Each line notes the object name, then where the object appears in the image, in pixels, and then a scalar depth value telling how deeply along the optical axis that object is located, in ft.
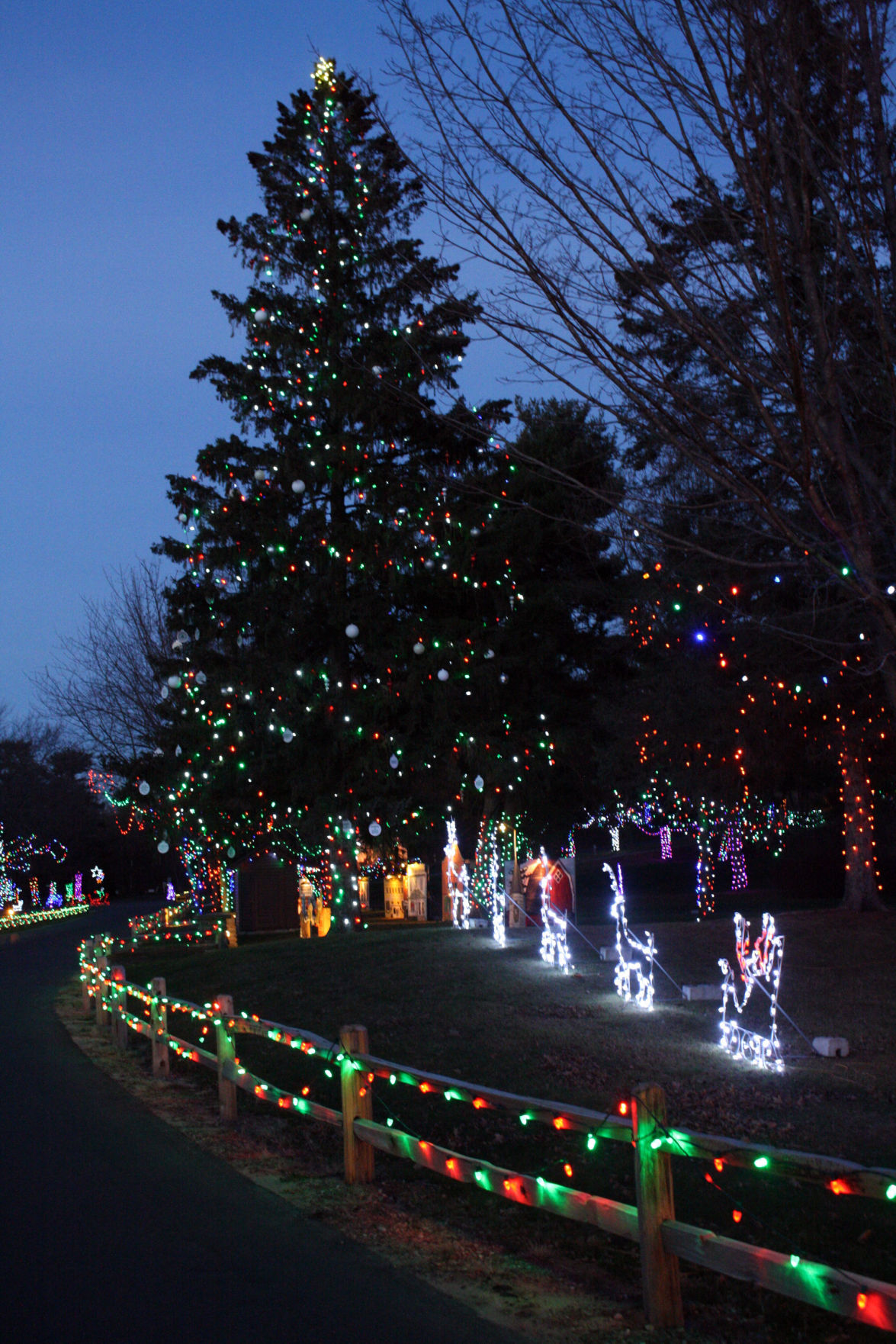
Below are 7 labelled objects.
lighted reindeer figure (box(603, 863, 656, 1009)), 39.60
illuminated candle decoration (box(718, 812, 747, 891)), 115.03
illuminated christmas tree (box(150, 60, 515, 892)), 73.56
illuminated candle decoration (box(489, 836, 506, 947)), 57.67
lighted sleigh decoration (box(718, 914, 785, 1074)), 31.91
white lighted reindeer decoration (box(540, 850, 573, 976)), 47.91
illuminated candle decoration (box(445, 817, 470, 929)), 71.82
